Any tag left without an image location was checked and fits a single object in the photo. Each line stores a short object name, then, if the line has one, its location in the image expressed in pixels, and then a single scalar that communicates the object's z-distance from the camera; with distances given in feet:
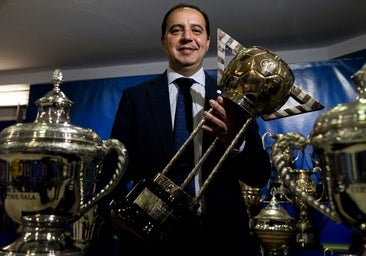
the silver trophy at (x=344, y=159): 1.69
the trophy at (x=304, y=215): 5.93
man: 2.71
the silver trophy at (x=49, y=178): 2.13
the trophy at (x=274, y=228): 5.09
